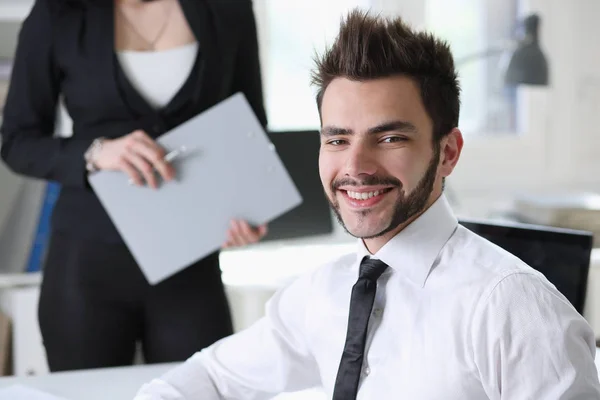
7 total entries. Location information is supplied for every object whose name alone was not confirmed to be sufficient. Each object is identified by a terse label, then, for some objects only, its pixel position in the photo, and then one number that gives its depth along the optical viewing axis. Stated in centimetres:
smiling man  181
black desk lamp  345
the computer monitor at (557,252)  210
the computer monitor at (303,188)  327
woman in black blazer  240
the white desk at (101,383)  221
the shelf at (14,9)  330
